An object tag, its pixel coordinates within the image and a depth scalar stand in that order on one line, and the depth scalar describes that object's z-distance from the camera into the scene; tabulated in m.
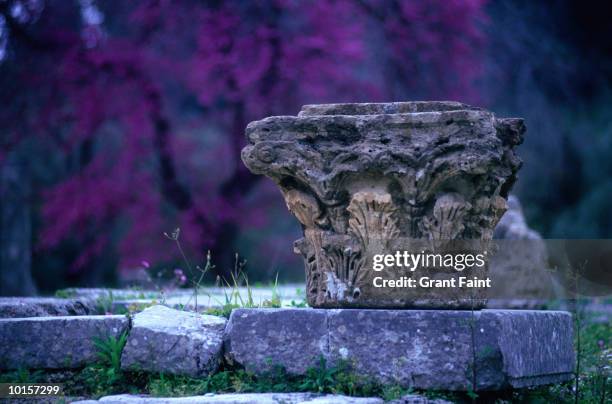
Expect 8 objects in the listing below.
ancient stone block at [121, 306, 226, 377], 4.25
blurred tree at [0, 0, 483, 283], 11.02
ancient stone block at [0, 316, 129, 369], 4.44
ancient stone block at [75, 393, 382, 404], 3.82
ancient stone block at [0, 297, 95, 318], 5.12
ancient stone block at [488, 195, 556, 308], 8.73
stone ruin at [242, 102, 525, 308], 4.25
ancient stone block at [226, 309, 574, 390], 4.00
